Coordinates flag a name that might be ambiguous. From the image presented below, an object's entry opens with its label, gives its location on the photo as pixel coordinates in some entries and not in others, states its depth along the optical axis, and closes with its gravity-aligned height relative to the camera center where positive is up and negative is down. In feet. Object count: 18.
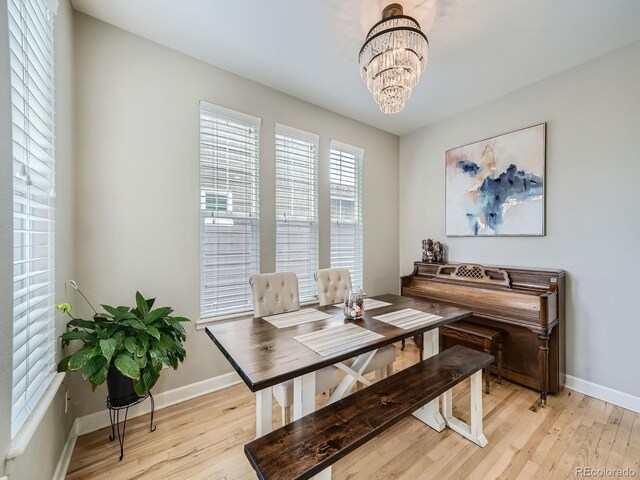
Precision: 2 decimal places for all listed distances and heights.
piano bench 8.09 -3.07
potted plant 4.83 -2.15
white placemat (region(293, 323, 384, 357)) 4.70 -1.95
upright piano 7.52 -2.23
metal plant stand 5.73 -4.33
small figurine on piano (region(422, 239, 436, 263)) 11.35 -0.60
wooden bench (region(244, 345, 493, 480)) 3.59 -2.99
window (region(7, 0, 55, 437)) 3.52 +0.50
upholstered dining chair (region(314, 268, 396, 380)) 7.11 -1.79
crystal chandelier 5.37 +3.75
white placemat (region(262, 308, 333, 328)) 6.10 -1.94
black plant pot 5.71 -3.23
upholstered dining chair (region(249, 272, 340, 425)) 5.85 -1.76
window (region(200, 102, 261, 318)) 8.04 +0.86
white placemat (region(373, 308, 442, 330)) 5.96 -1.90
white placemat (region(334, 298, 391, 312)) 7.32 -1.89
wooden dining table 4.07 -1.96
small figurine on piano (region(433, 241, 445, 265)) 11.30 -0.59
